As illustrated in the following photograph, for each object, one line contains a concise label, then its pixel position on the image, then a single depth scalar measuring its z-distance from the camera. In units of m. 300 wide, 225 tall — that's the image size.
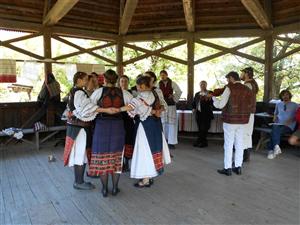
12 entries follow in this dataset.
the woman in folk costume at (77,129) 3.41
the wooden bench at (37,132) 6.00
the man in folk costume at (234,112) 4.21
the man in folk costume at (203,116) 6.43
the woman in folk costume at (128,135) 3.89
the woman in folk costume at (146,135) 3.59
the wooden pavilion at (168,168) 3.12
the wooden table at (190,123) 6.72
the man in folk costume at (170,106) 5.88
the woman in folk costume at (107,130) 3.33
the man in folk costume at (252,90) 4.71
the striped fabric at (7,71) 6.23
